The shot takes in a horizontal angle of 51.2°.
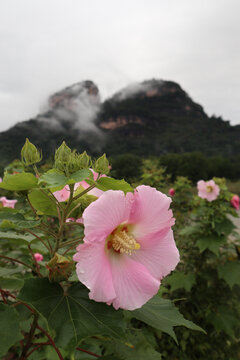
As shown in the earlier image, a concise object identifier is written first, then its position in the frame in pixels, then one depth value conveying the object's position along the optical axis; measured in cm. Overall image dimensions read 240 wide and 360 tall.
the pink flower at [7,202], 155
